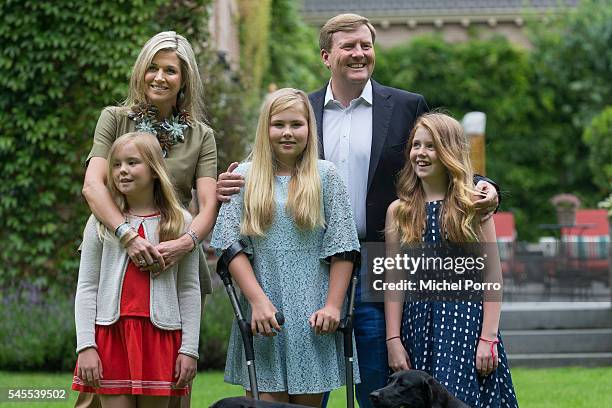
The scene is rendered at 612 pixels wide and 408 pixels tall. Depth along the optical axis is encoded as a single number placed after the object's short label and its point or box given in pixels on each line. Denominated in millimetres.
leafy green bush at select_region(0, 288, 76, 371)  9578
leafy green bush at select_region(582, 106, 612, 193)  19984
